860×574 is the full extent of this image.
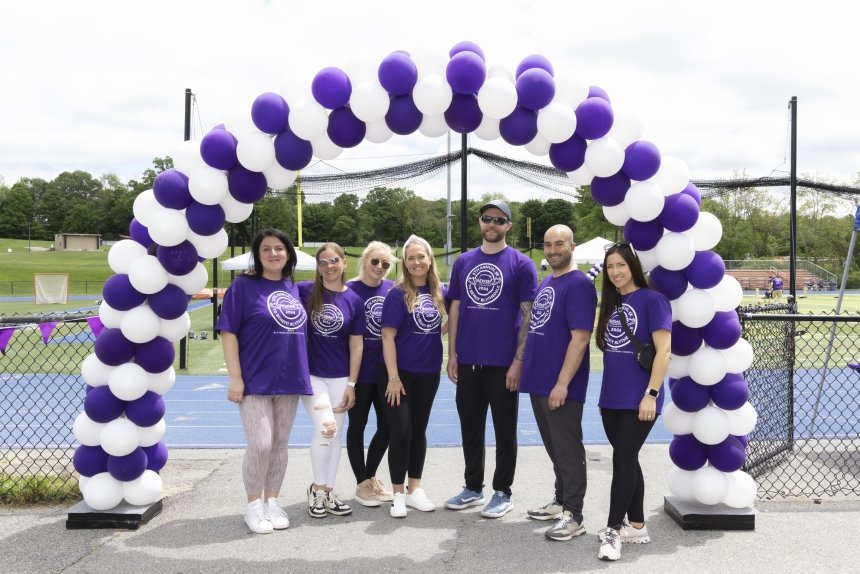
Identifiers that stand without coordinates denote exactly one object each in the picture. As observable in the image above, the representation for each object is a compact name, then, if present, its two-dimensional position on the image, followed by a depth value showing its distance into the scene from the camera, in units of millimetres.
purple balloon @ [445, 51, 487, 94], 3990
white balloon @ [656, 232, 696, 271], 3990
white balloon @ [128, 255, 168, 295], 4055
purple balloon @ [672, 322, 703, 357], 4125
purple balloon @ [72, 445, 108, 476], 4227
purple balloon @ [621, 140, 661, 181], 3969
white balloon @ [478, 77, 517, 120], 3979
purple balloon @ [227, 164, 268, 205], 4141
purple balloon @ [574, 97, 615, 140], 3998
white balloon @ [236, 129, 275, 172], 4039
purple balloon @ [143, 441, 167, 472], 4398
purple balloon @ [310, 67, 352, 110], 4043
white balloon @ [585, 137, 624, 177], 3988
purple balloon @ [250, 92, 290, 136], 4059
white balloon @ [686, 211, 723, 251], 4082
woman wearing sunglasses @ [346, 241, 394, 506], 4445
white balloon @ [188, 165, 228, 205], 4023
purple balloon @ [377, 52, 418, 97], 4016
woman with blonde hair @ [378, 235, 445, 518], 4258
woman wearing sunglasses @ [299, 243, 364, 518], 4266
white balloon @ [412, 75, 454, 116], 4004
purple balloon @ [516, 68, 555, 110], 3994
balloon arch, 4023
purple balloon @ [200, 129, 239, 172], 4051
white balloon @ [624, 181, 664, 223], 3943
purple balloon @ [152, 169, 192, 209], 4043
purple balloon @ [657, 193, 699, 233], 4000
